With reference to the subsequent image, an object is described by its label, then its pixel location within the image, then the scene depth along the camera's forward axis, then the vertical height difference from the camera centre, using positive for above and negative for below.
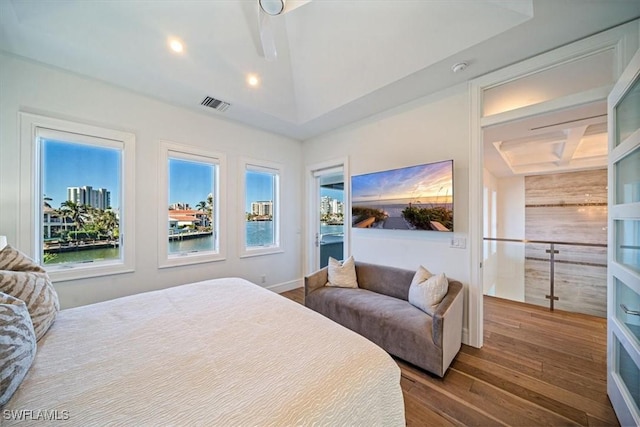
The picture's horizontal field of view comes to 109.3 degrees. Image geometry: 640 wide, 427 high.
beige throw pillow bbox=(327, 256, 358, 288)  3.05 -0.84
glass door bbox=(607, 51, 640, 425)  1.40 -0.25
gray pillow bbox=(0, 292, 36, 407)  0.82 -0.54
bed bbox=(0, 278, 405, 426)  0.79 -0.69
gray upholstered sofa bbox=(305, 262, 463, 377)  1.94 -1.02
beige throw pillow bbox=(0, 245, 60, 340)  1.22 -0.41
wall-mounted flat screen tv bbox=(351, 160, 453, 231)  2.51 +0.19
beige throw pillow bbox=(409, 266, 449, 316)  2.20 -0.78
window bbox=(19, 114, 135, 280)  2.22 +0.18
